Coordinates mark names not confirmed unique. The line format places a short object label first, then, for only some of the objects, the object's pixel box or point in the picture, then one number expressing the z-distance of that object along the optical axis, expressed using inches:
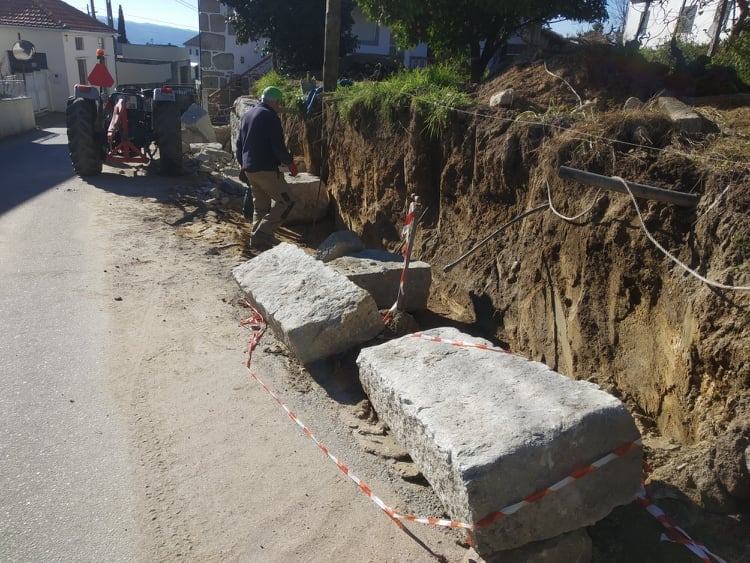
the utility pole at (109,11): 1640.0
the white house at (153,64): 1290.6
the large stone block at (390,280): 229.6
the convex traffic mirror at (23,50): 893.8
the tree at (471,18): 312.0
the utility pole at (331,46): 385.4
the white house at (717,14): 290.4
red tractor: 431.5
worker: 303.6
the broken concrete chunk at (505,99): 237.9
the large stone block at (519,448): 115.0
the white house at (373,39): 946.1
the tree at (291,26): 693.3
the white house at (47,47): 933.3
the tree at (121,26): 1646.7
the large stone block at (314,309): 189.6
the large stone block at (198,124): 591.2
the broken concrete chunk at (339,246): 263.1
